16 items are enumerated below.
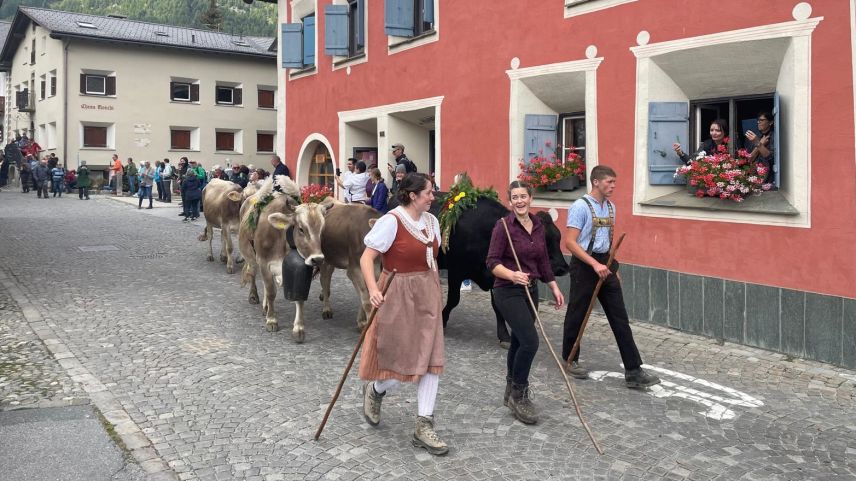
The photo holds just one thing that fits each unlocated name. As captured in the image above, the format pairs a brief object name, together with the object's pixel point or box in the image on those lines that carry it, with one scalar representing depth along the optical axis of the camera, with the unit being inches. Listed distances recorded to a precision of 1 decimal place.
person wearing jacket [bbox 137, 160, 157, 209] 1037.2
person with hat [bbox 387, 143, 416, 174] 509.7
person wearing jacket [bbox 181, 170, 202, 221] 835.4
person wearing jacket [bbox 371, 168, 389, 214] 507.5
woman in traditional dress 192.5
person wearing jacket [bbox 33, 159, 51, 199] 1226.6
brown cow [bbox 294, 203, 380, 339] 319.6
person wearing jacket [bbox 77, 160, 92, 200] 1209.1
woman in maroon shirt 212.1
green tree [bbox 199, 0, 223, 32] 2763.3
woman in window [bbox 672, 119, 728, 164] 350.6
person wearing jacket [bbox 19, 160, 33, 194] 1371.8
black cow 315.6
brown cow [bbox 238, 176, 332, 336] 310.2
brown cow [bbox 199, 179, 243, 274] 508.4
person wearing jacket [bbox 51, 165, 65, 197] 1275.8
